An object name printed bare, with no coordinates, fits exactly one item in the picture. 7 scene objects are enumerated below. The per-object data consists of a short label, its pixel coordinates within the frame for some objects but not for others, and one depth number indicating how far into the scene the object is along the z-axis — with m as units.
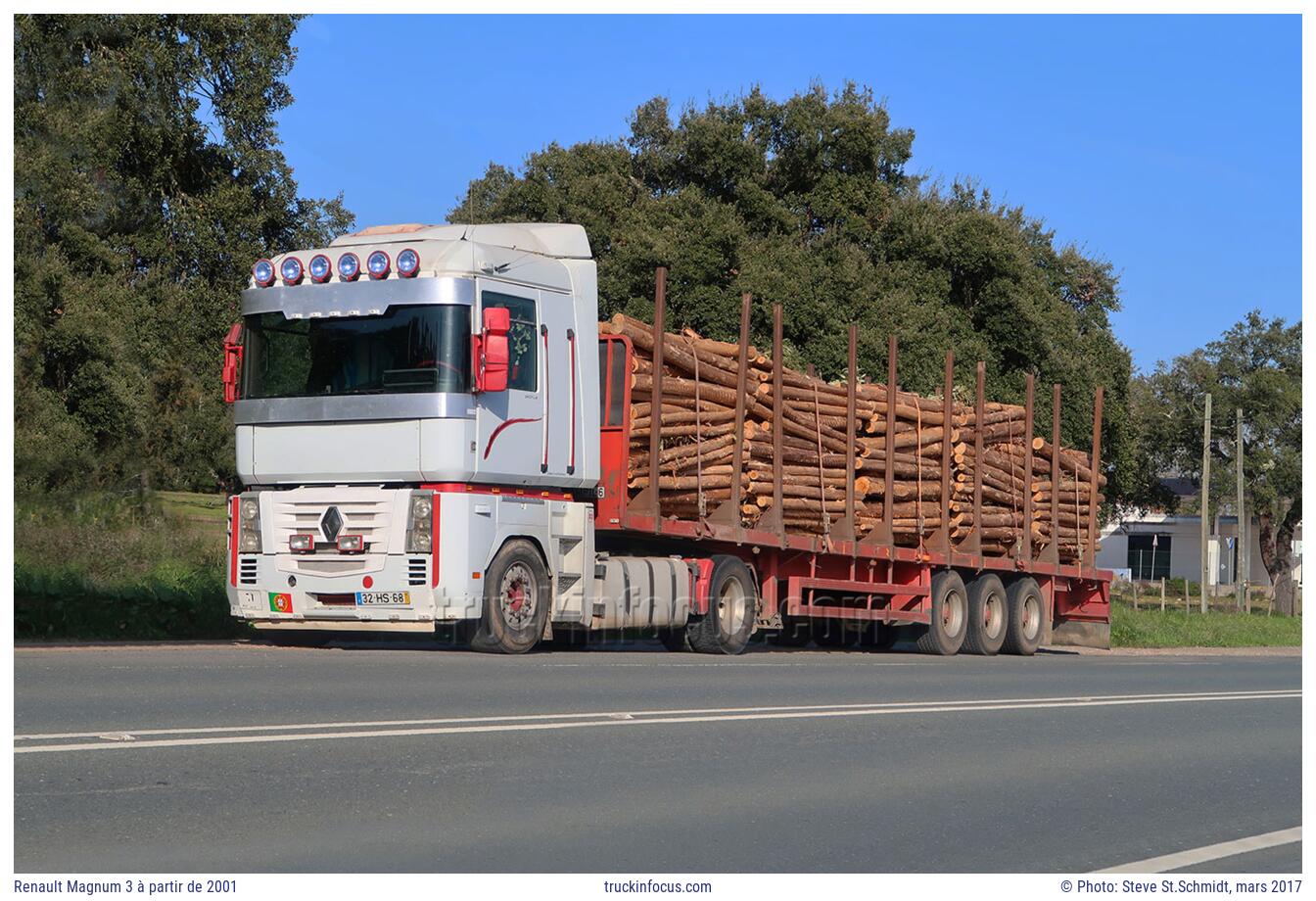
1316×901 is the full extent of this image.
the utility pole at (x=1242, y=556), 55.91
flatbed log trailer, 15.83
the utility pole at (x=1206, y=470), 53.59
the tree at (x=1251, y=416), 63.53
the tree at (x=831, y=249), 39.84
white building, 87.31
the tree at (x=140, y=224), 30.05
